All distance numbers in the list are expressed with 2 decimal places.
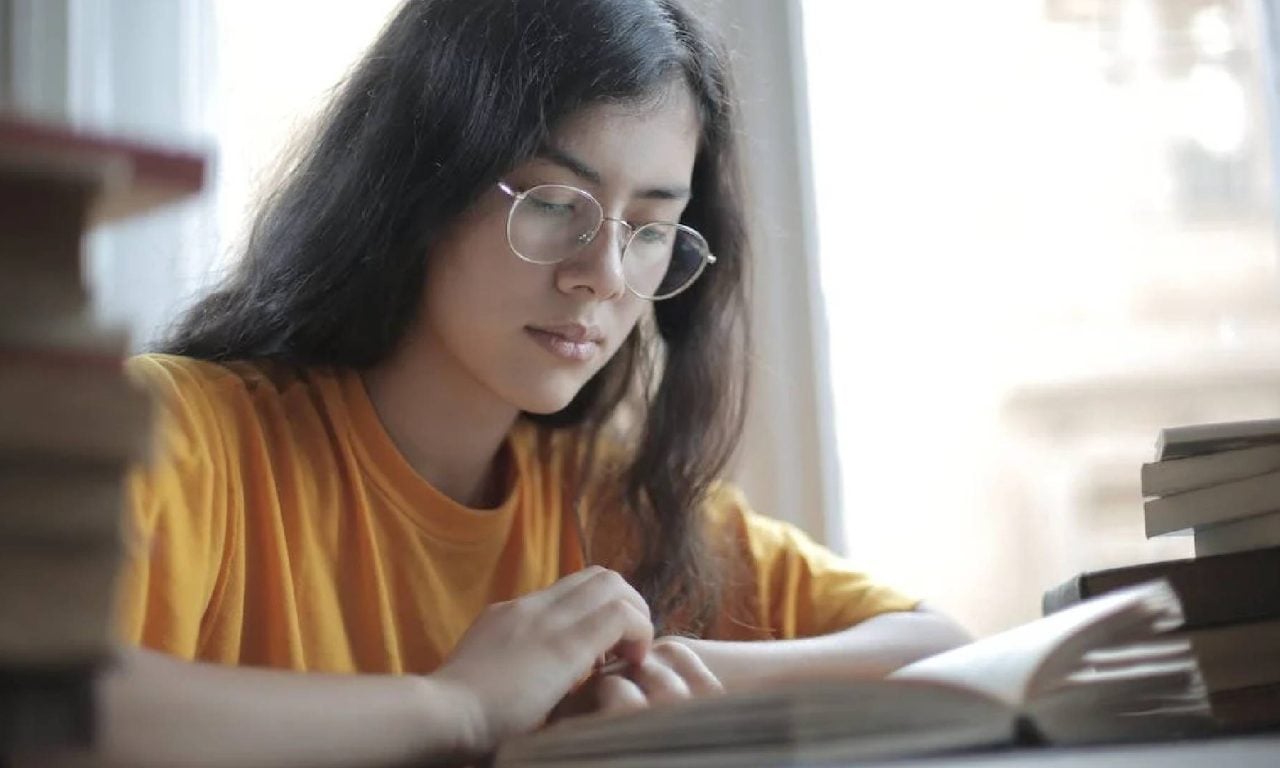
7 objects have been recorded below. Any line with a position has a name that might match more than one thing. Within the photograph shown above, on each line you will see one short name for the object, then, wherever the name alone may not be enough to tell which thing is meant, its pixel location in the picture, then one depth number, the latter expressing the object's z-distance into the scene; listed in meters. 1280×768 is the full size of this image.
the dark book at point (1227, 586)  0.87
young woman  1.01
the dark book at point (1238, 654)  0.85
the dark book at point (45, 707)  0.45
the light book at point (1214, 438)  0.92
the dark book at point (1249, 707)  0.82
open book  0.65
